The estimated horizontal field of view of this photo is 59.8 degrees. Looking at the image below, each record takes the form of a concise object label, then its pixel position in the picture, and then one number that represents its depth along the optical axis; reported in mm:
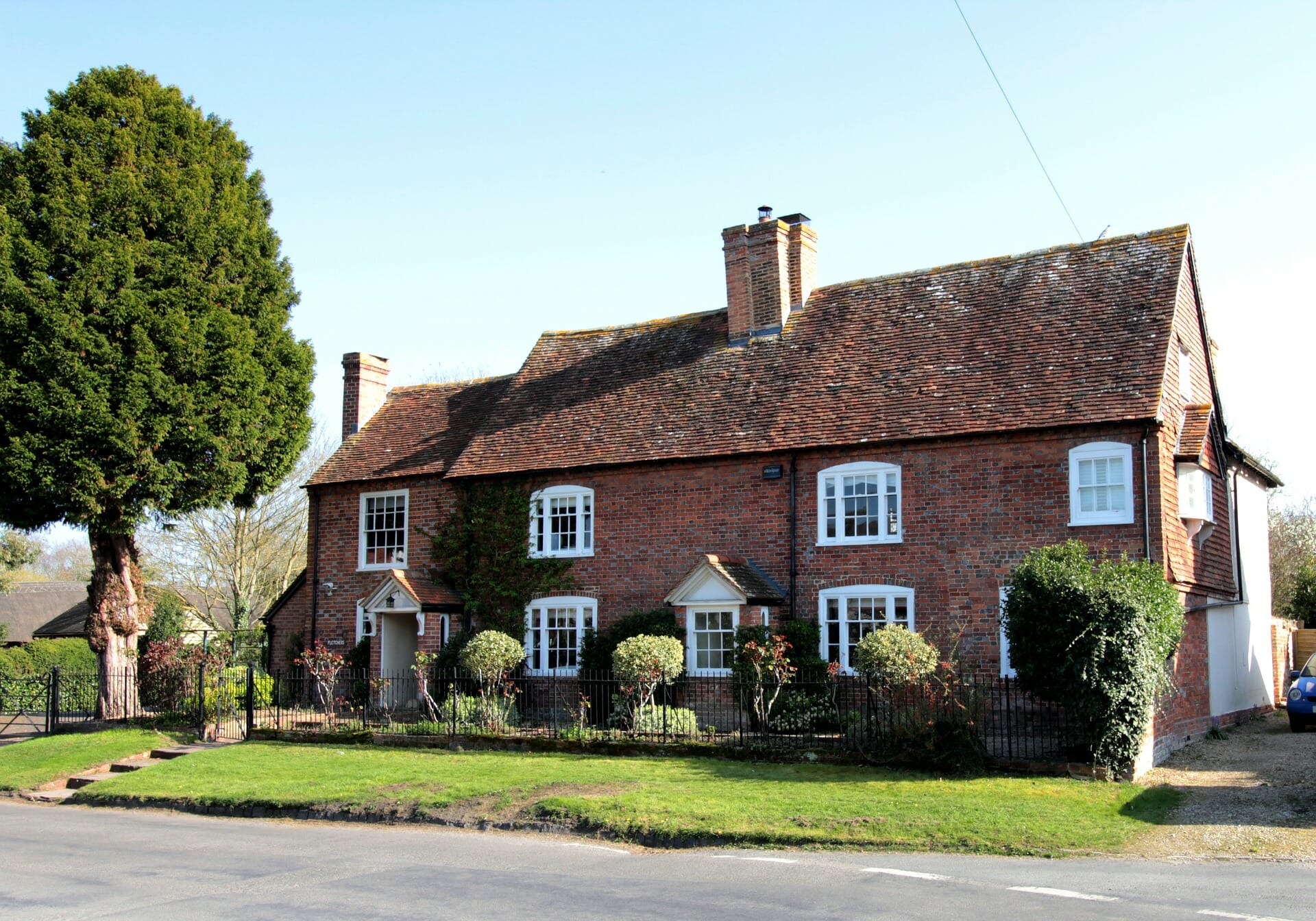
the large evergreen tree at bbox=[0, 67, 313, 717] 23344
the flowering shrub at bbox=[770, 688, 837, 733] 19953
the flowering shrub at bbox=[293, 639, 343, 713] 22938
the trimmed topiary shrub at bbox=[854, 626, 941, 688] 17125
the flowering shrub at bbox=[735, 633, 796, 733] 19141
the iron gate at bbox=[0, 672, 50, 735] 28638
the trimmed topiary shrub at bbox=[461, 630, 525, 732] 22172
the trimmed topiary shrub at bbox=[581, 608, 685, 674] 22766
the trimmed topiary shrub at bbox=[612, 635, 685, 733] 20250
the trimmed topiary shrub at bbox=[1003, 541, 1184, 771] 15500
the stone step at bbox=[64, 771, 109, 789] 20031
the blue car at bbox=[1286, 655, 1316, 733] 21328
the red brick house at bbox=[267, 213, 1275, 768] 20203
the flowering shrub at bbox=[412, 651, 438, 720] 21984
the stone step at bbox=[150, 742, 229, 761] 21578
